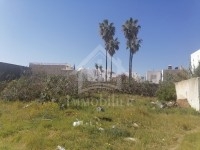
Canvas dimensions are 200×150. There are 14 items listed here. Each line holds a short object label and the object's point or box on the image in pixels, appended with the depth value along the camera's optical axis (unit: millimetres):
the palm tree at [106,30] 20876
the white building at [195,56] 19083
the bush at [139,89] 12817
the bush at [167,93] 9811
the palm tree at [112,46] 21137
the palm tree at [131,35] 19214
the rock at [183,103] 8136
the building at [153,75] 30964
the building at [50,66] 21691
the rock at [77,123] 5051
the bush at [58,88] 7847
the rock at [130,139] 4462
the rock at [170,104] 8216
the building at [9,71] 12082
